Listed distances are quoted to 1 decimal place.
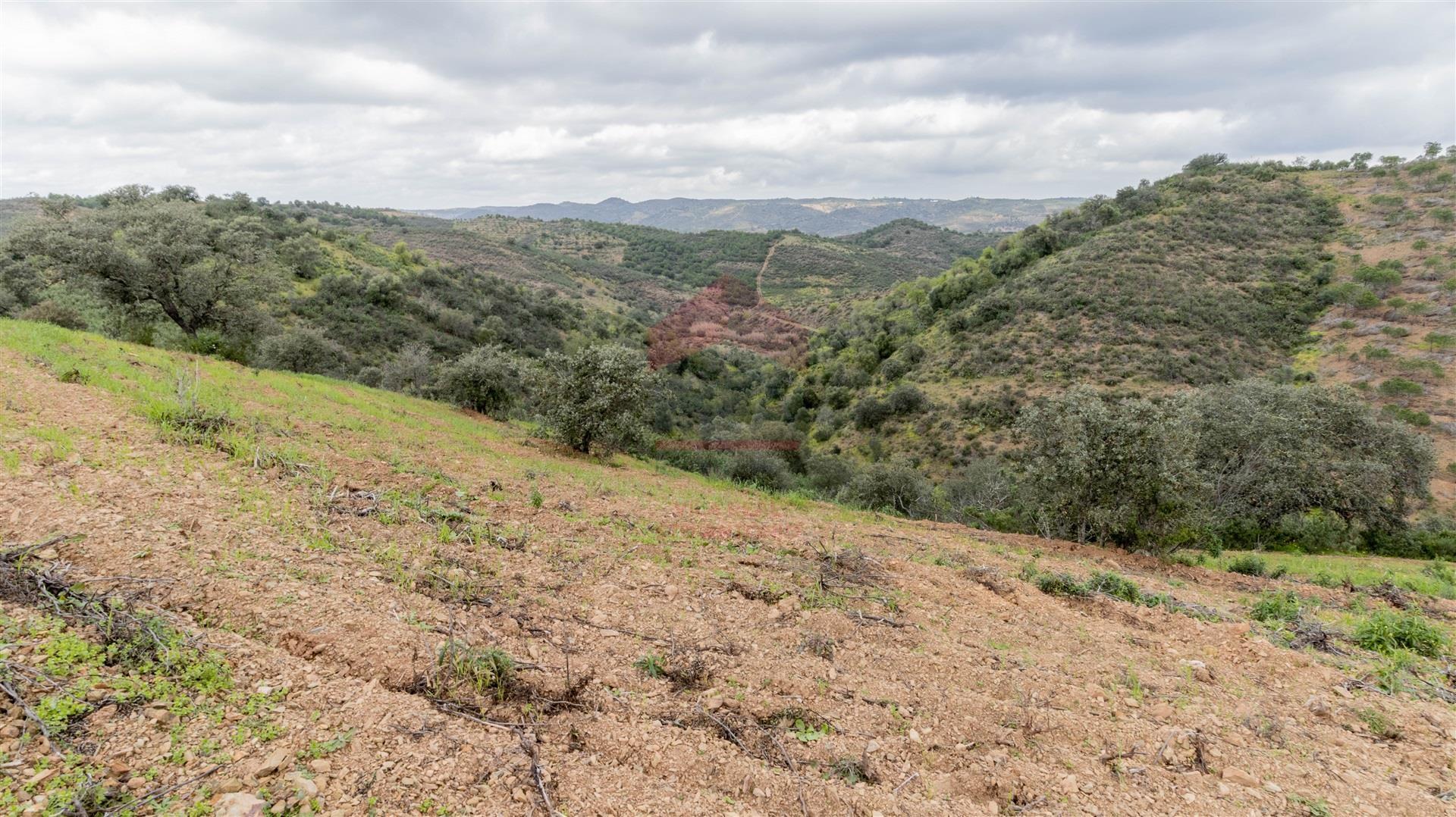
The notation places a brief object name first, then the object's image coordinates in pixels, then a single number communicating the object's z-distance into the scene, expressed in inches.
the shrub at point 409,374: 1085.1
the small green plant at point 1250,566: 423.8
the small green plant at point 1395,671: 200.8
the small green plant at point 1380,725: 169.8
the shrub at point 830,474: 1148.5
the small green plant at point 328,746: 117.1
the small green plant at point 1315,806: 134.4
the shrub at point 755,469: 998.4
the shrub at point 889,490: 898.1
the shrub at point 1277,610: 279.1
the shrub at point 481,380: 911.0
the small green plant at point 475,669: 149.4
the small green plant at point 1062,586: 288.2
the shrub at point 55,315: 737.0
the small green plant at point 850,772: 137.6
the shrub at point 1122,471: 416.8
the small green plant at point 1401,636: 241.4
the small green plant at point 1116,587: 291.1
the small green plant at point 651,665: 171.2
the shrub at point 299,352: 901.2
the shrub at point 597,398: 674.2
